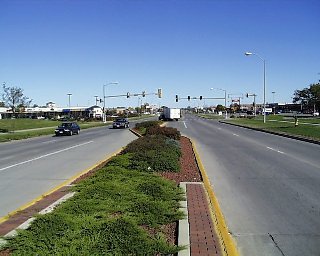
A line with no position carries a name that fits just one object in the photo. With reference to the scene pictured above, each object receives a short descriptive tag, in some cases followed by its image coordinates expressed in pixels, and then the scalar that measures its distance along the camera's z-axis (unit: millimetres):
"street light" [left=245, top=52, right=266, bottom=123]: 49525
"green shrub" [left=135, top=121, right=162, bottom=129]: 39566
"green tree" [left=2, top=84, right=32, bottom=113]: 42531
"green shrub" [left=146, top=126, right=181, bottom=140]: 23403
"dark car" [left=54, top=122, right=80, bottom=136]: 39969
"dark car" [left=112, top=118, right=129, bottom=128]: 54625
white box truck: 93750
